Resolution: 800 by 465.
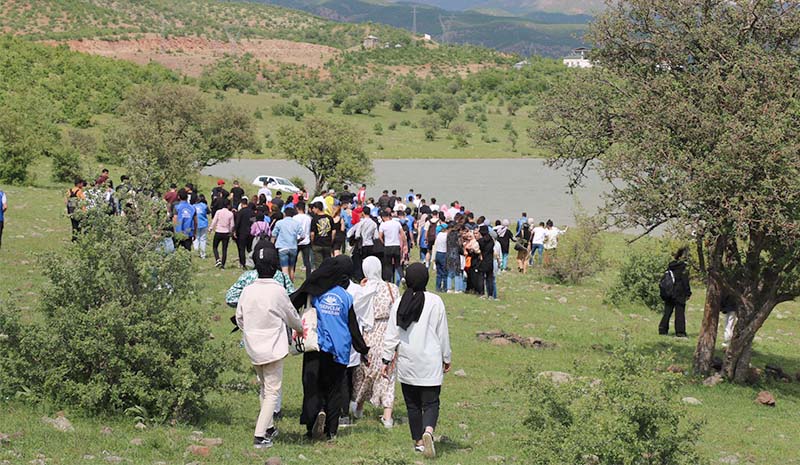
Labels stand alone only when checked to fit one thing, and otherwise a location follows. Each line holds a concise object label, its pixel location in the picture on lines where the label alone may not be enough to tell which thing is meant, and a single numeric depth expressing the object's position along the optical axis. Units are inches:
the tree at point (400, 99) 4183.1
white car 2026.3
